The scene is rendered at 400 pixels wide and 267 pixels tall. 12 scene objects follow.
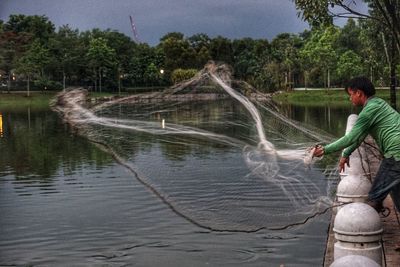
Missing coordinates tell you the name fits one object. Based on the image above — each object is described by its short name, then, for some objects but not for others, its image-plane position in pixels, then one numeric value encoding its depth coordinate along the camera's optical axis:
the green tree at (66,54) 99.44
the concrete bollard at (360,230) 6.68
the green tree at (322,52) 92.56
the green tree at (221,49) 99.69
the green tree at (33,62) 100.25
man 7.12
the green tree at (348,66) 90.75
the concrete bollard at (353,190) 9.37
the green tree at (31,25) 122.31
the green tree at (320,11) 17.80
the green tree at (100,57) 93.81
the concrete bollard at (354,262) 4.86
